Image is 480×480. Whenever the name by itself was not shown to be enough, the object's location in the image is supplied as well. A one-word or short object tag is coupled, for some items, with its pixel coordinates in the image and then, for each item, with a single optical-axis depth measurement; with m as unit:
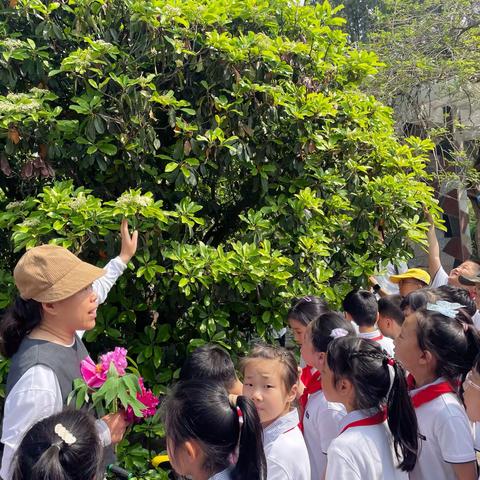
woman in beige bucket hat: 2.08
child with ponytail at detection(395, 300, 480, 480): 2.29
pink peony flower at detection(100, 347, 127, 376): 2.21
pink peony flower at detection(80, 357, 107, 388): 2.20
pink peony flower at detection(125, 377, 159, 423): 2.19
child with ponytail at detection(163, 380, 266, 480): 1.79
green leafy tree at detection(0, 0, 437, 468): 3.33
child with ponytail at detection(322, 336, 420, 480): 2.11
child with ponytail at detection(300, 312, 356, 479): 2.77
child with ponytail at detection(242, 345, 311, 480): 2.26
